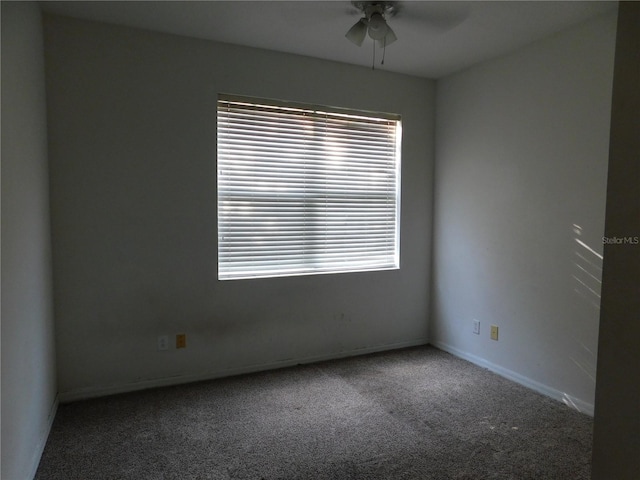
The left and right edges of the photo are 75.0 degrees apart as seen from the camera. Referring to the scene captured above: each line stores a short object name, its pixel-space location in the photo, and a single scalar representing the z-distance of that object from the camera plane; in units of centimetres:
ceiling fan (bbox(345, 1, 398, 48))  253
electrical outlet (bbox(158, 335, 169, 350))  308
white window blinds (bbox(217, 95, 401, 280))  327
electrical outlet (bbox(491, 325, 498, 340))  344
